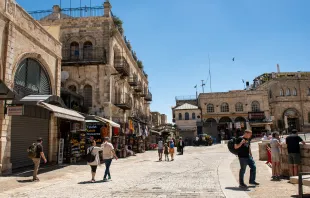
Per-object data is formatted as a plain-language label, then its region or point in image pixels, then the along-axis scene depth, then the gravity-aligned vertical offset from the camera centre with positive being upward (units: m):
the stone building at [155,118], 54.33 +2.87
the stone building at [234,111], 47.62 +3.49
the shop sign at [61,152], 14.60 -0.96
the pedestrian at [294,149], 8.11 -0.62
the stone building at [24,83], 10.82 +2.57
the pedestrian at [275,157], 8.61 -0.90
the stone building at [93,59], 21.69 +6.26
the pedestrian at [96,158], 9.02 -0.84
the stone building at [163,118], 64.86 +3.41
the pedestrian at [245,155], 7.55 -0.71
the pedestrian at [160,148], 18.43 -1.12
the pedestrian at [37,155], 9.37 -0.72
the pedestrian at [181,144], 24.05 -1.15
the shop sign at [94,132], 19.27 +0.12
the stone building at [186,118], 49.62 +2.42
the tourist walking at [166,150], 18.38 -1.25
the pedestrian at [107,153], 9.26 -0.70
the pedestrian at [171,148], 18.21 -1.12
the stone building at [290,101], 48.94 +5.19
